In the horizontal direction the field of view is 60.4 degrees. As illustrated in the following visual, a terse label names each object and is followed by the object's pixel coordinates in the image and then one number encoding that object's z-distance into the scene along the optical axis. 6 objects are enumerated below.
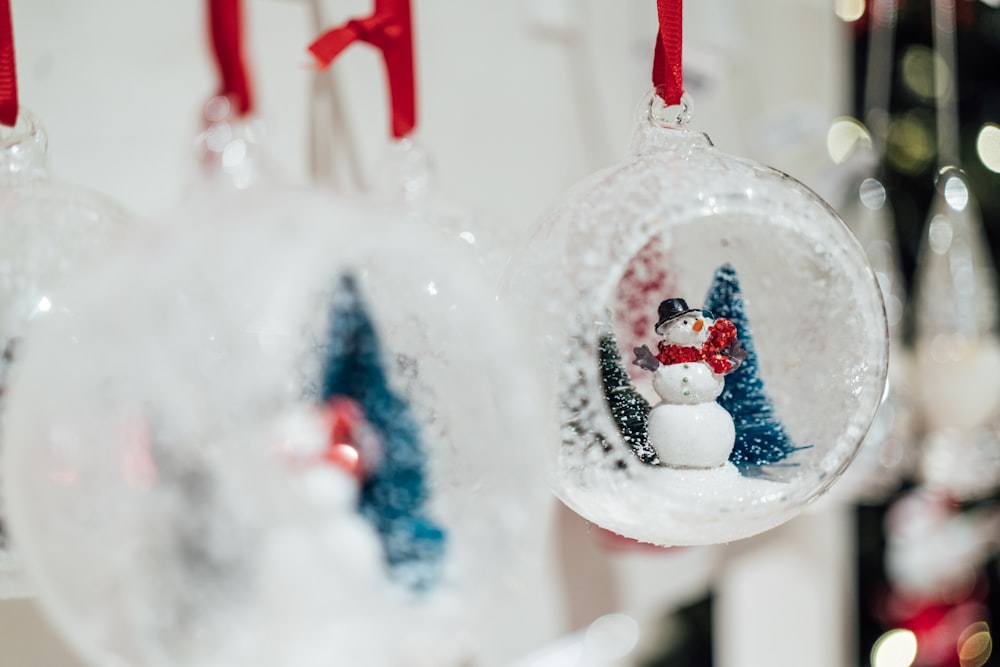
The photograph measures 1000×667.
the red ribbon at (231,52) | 0.29
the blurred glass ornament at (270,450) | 0.25
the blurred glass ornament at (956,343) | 0.88
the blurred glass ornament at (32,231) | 0.35
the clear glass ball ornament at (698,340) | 0.39
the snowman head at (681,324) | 0.40
